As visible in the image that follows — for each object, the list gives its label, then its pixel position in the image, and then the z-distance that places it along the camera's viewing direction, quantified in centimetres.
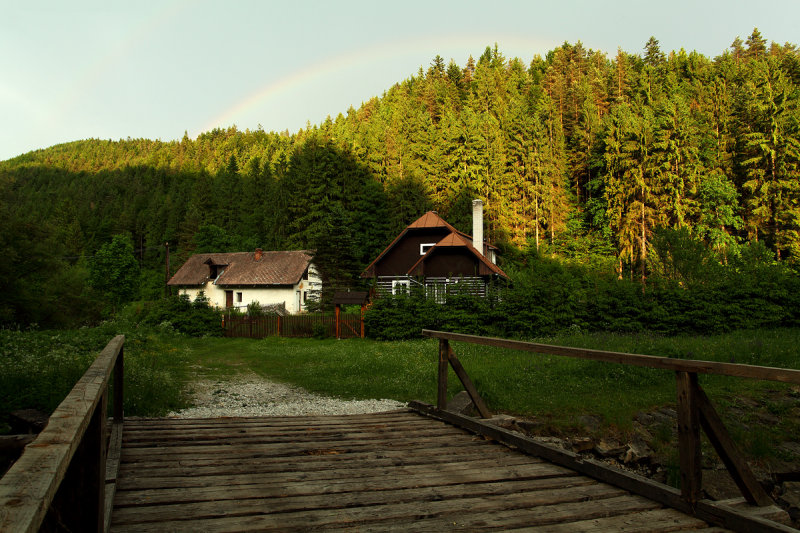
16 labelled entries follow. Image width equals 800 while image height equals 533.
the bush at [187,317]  2642
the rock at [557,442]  792
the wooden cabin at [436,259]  2434
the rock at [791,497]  656
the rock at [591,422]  893
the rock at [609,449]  807
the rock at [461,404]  726
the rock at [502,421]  628
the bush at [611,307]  2100
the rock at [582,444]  814
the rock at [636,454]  798
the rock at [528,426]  859
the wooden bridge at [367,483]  274
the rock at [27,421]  640
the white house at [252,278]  4872
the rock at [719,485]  677
